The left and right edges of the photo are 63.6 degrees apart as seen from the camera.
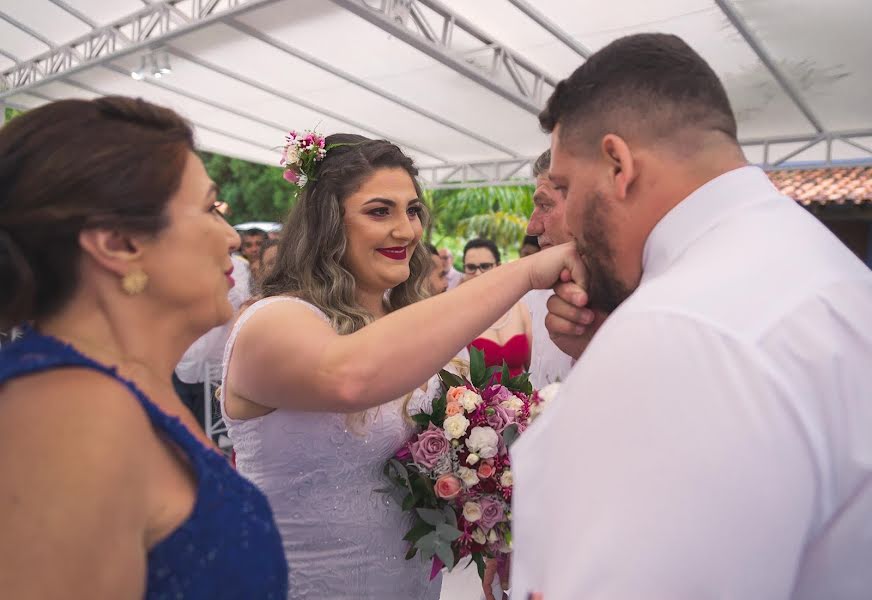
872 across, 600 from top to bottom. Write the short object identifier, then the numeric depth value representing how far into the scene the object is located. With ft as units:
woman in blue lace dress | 3.45
